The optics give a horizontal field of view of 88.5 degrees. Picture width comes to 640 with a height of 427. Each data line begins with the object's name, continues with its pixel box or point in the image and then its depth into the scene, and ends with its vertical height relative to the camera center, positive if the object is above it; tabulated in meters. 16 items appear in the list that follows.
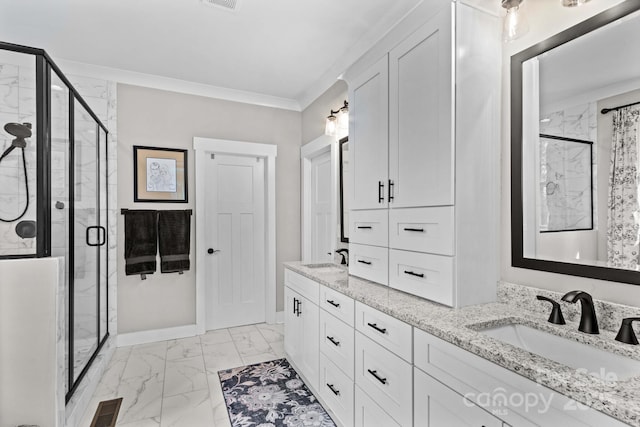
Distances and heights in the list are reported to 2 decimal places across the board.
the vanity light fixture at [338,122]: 2.92 +0.84
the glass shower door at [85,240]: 2.37 -0.21
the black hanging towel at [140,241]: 3.27 -0.27
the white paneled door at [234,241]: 3.71 -0.31
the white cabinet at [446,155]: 1.56 +0.30
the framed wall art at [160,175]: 3.34 +0.41
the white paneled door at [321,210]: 3.46 +0.05
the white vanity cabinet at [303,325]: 2.29 -0.86
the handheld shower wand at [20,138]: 1.80 +0.42
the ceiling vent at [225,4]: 2.16 +1.40
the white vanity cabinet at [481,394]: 0.85 -0.55
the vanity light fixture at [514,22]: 1.45 +0.86
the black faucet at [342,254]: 2.91 -0.36
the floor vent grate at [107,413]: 2.08 -1.33
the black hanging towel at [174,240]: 3.39 -0.27
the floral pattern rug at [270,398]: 2.09 -1.31
